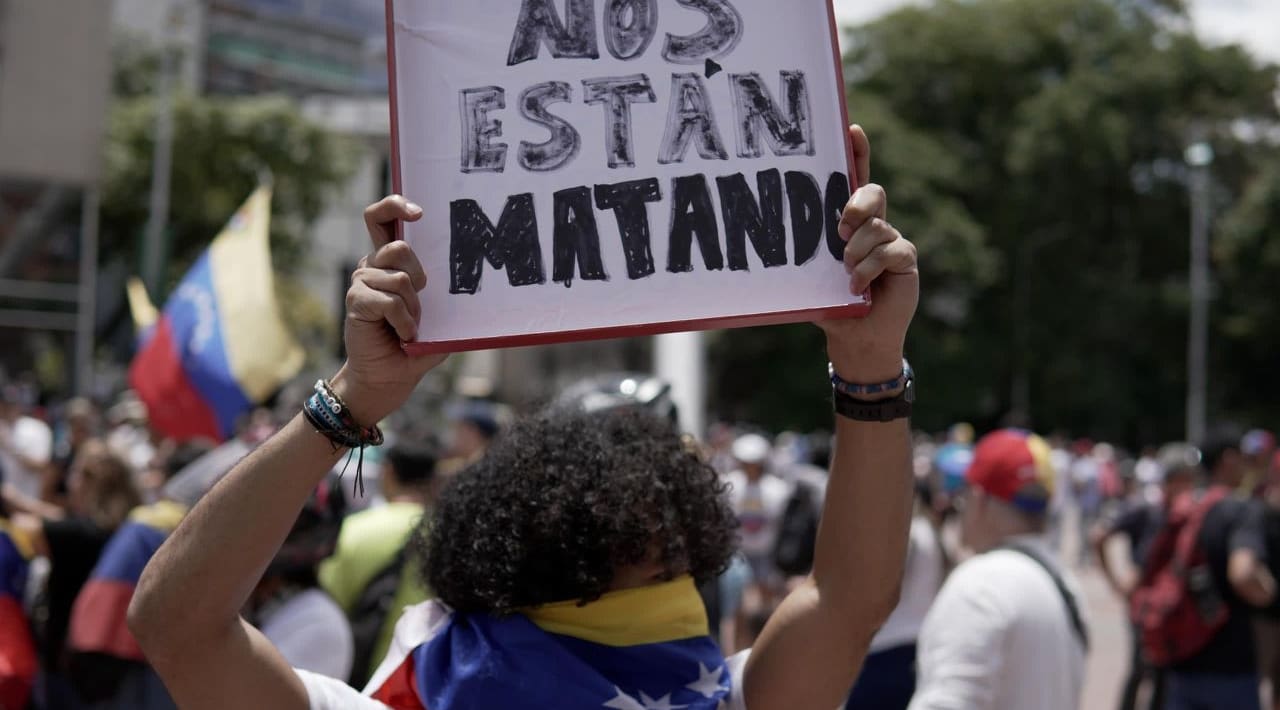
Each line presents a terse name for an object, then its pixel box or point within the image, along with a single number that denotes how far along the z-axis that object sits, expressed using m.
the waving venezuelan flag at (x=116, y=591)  4.14
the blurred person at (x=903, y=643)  5.00
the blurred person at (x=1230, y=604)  5.54
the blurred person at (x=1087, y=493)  18.56
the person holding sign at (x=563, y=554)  1.75
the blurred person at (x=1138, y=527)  7.29
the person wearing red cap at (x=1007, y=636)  3.31
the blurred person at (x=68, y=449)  8.52
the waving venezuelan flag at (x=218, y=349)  6.86
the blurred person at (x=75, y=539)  4.93
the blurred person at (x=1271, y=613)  5.90
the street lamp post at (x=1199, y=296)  30.38
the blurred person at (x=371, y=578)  4.21
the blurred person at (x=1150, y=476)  9.72
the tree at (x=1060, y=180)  33.47
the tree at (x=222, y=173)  30.88
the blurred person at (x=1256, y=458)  6.95
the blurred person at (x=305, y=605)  3.29
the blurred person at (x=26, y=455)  9.31
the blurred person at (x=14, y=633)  4.18
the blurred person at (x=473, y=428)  6.30
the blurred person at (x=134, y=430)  9.23
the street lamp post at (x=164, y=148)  27.12
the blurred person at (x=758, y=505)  9.95
